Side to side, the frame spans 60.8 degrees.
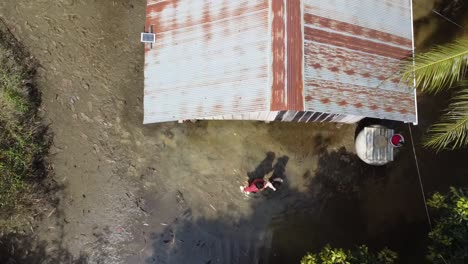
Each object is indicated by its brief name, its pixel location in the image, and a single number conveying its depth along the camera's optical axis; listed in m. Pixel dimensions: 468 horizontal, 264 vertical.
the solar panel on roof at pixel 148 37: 12.54
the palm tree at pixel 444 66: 8.48
